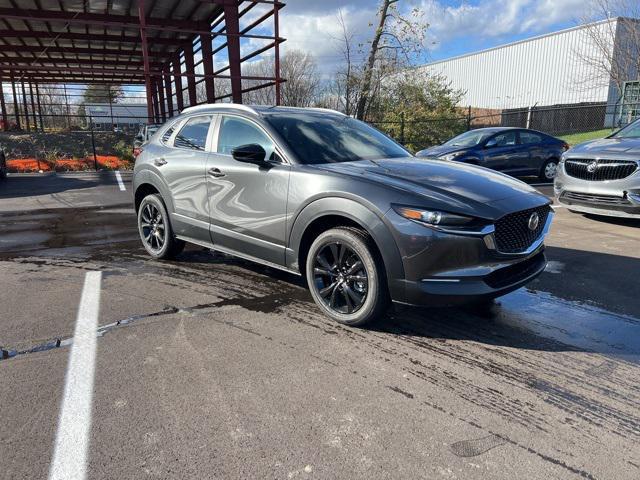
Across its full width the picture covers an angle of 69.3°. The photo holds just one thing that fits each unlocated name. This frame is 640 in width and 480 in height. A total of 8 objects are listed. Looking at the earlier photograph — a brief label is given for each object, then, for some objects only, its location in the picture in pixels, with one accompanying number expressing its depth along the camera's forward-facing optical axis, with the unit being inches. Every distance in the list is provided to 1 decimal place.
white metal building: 1266.5
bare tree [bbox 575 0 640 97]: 1012.5
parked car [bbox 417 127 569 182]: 427.2
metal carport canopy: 633.0
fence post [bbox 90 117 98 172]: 627.2
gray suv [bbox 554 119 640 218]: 258.2
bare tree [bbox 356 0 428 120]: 900.6
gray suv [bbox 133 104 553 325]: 125.1
